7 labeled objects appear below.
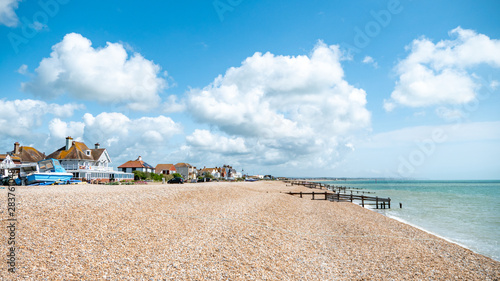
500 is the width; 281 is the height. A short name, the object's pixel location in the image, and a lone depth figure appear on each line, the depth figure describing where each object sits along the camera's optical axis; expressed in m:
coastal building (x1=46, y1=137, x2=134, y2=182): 50.54
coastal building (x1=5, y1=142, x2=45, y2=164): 57.56
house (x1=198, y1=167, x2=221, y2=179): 142.75
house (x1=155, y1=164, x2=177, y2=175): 105.00
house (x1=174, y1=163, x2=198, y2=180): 119.25
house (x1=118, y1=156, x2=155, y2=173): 81.21
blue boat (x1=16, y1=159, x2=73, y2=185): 27.57
